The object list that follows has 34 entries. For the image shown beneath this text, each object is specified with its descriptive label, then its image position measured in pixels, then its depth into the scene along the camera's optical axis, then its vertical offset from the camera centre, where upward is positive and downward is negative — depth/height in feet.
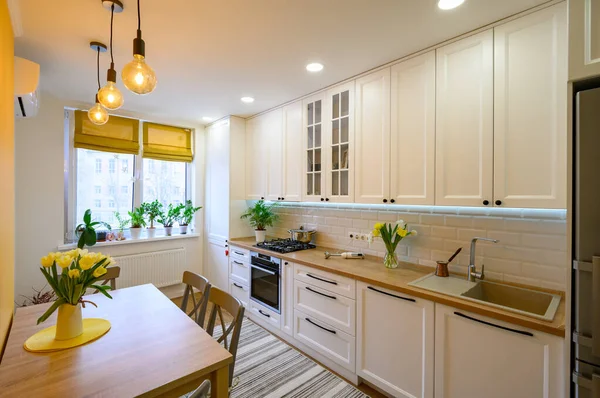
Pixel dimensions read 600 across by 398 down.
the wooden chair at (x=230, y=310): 4.59 -1.99
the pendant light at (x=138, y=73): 3.97 +1.82
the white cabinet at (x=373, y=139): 7.24 +1.64
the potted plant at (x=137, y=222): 11.60 -1.03
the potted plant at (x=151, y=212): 12.03 -0.62
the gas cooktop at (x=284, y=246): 9.42 -1.70
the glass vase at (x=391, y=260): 7.29 -1.63
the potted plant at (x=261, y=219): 11.25 -0.85
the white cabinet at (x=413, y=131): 6.42 +1.64
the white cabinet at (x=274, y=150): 10.58 +1.90
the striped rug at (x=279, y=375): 6.68 -4.69
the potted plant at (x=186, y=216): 12.95 -0.85
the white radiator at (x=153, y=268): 11.26 -3.02
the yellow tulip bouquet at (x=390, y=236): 7.22 -0.99
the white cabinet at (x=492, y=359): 4.24 -2.71
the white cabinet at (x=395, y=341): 5.55 -3.11
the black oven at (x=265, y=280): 9.14 -2.89
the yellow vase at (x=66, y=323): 4.27 -1.94
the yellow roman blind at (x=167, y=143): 12.21 +2.57
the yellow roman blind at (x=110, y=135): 10.57 +2.54
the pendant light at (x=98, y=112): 6.02 +1.88
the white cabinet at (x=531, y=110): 4.77 +1.63
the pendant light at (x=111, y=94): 4.99 +1.94
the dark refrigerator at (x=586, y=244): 3.47 -0.58
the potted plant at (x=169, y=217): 12.57 -0.87
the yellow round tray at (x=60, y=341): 4.04 -2.19
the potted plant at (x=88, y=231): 9.59 -1.18
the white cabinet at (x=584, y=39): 3.59 +2.12
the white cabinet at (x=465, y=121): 5.57 +1.65
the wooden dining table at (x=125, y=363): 3.26 -2.22
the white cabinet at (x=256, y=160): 11.42 +1.64
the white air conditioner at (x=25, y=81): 6.14 +2.62
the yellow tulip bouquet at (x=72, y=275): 4.19 -1.19
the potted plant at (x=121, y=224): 11.39 -1.11
